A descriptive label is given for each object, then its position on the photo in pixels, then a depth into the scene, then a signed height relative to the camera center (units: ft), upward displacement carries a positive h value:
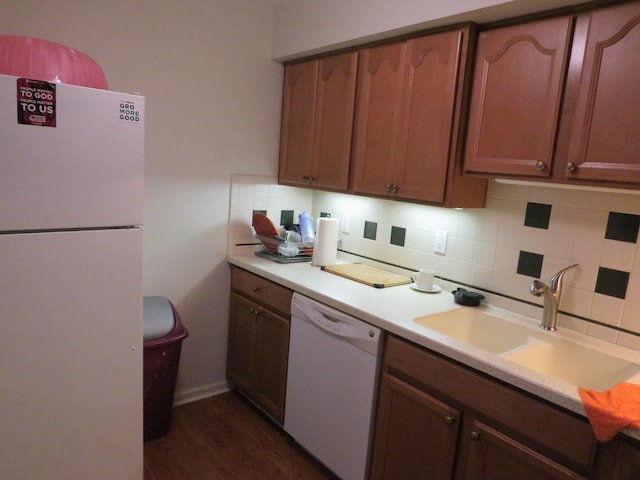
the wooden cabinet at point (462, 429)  4.19 -2.48
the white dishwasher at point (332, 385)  6.07 -2.97
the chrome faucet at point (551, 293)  5.72 -1.20
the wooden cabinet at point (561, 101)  4.59 +1.13
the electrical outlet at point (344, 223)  9.25 -0.81
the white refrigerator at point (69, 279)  4.58 -1.27
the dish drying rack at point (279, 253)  8.66 -1.43
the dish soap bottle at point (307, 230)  8.96 -0.99
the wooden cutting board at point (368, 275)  7.44 -1.56
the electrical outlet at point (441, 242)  7.37 -0.83
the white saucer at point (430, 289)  7.23 -1.60
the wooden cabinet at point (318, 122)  7.80 +1.12
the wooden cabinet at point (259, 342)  7.72 -3.04
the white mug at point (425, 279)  7.18 -1.43
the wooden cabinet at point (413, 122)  6.14 +1.00
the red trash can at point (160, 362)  7.15 -3.12
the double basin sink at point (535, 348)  5.15 -1.87
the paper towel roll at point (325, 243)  8.21 -1.12
